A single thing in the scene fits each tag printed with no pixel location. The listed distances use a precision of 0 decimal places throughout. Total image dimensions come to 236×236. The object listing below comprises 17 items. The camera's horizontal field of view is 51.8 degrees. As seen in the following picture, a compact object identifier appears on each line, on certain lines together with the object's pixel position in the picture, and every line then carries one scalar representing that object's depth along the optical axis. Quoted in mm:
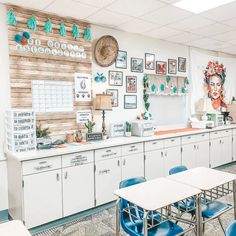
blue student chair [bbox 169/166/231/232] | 2520
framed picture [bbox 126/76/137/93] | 4648
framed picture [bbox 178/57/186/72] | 5523
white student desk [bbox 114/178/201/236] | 2010
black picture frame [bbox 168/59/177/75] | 5309
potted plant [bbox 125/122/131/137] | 4331
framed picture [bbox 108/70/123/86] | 4398
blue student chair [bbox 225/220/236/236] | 1570
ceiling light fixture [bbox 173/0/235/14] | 3308
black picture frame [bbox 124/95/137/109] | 4626
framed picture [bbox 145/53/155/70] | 4918
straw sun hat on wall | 4172
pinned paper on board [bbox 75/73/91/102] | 3954
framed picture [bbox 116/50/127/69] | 4482
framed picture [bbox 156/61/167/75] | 5098
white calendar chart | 3555
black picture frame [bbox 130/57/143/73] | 4684
